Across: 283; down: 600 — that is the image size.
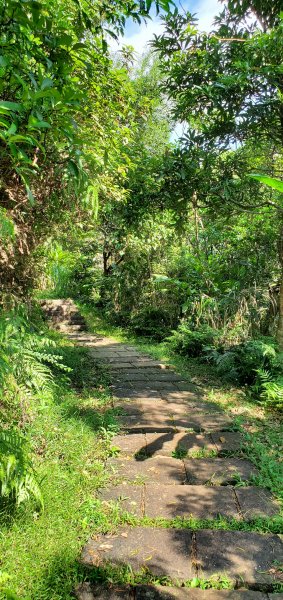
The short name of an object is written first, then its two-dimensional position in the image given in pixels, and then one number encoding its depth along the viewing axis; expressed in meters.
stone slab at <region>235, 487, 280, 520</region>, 2.33
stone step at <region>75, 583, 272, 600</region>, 1.73
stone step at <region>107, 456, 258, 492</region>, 2.68
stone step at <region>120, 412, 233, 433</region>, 3.48
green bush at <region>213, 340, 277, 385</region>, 4.52
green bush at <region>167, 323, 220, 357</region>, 5.76
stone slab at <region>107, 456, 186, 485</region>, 2.68
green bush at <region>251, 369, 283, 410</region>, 4.05
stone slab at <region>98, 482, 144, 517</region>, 2.33
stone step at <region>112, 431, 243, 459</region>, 3.06
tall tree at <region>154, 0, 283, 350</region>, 3.56
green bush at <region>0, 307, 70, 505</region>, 1.96
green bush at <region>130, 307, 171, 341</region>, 8.06
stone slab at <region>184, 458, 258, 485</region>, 2.69
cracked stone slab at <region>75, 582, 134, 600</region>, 1.72
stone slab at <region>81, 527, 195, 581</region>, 1.88
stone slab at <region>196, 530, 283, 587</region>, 1.86
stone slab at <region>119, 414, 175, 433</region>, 3.46
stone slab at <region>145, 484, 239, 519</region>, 2.31
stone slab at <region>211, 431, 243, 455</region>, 3.12
